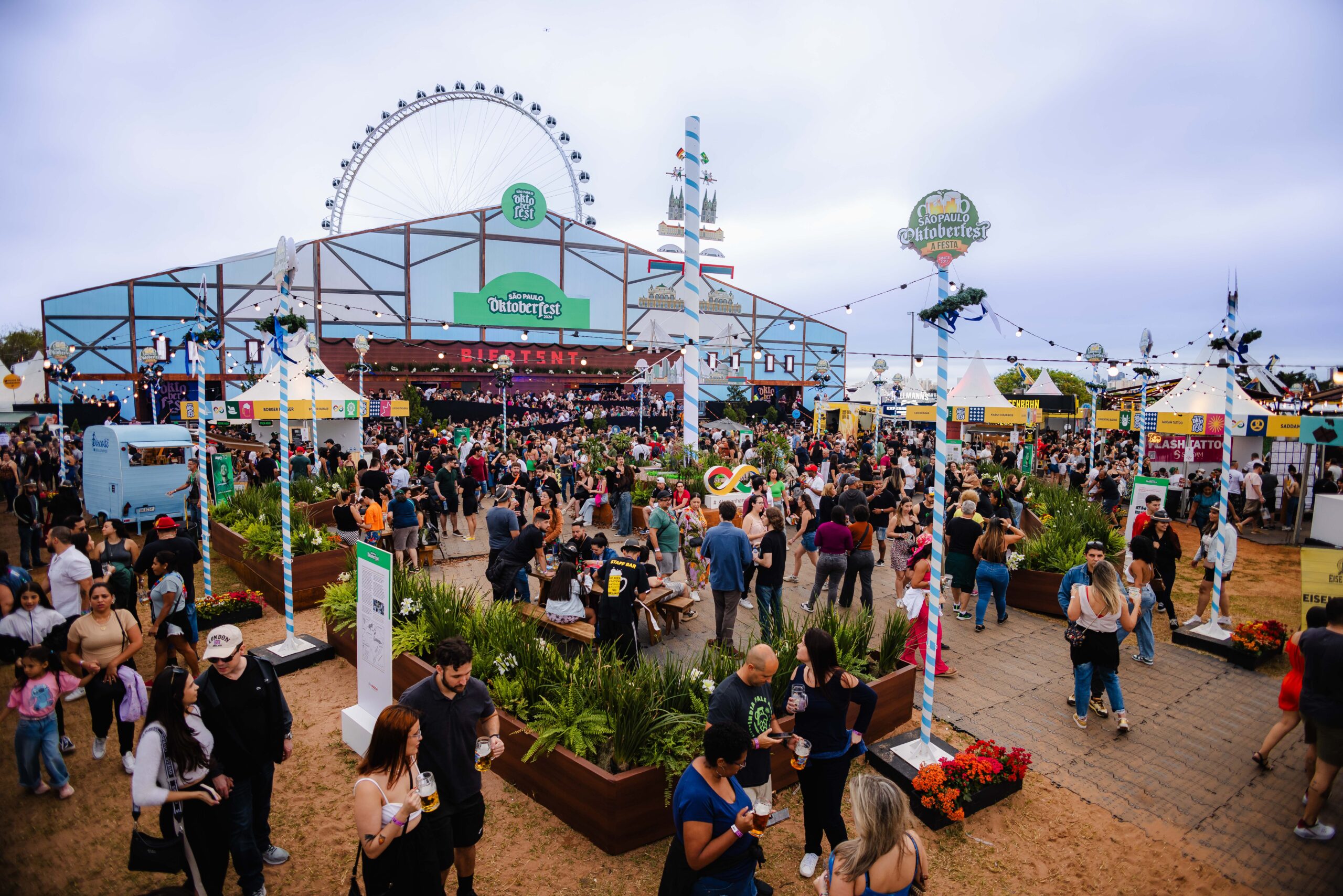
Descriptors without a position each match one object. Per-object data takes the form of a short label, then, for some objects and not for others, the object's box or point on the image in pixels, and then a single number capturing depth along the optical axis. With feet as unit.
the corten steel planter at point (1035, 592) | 27.37
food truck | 40.32
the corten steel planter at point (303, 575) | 27.63
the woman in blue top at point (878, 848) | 7.79
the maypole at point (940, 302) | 15.38
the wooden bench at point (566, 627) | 20.59
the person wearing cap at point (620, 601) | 19.76
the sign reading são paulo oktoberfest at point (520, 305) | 108.68
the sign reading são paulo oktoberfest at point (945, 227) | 16.70
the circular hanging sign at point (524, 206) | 107.24
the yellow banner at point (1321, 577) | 18.92
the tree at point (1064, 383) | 203.72
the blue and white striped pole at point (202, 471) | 25.29
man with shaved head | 11.03
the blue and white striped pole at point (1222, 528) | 23.59
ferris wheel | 101.76
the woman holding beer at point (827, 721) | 11.62
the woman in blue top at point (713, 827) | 8.39
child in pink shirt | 13.58
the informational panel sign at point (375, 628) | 15.69
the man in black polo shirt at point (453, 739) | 10.44
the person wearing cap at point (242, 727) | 10.78
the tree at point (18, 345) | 148.56
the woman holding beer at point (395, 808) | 8.54
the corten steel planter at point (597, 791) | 12.97
